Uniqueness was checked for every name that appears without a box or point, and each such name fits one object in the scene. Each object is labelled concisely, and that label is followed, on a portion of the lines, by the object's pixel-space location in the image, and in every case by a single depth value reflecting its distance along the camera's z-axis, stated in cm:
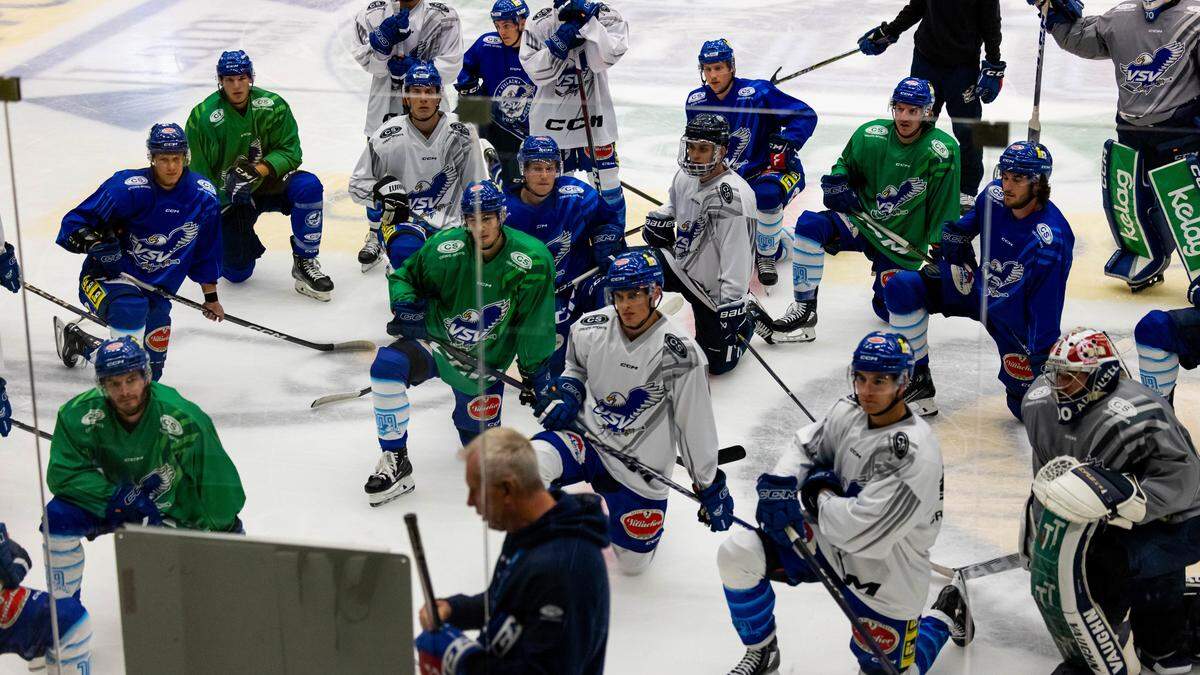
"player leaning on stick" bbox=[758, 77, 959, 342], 1005
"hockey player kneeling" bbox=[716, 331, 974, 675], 760
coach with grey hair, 606
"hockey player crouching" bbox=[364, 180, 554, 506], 795
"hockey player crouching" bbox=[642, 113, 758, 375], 1077
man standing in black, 1374
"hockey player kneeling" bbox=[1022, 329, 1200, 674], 766
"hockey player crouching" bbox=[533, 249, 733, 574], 858
